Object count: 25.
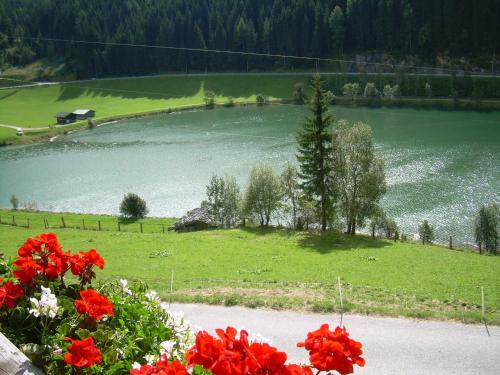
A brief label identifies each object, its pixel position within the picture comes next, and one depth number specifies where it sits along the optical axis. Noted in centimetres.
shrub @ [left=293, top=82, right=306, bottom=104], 11369
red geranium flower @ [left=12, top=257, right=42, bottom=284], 736
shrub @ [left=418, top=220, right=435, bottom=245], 4041
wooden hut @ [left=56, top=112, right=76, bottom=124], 11219
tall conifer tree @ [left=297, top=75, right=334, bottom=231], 3878
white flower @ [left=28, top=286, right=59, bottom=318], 687
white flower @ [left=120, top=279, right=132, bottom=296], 799
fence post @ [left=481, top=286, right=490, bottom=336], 1385
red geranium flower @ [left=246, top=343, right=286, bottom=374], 486
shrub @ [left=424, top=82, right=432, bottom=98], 10507
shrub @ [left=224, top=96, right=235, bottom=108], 11819
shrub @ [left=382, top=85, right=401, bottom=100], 10769
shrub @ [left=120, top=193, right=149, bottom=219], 5069
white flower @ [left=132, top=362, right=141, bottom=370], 551
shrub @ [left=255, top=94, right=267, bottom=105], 11681
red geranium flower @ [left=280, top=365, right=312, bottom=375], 488
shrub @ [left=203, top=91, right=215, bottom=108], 11800
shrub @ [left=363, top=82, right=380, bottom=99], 10906
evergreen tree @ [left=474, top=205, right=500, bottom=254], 3938
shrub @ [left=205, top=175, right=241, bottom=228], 4734
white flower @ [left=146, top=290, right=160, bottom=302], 795
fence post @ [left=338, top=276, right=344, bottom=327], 1492
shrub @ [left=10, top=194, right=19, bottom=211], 5625
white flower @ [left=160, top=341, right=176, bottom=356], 638
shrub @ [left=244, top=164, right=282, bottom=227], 4491
